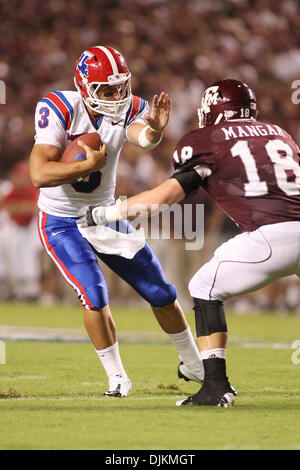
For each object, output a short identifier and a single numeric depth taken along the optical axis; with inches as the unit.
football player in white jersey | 327.3
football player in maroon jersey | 295.0
